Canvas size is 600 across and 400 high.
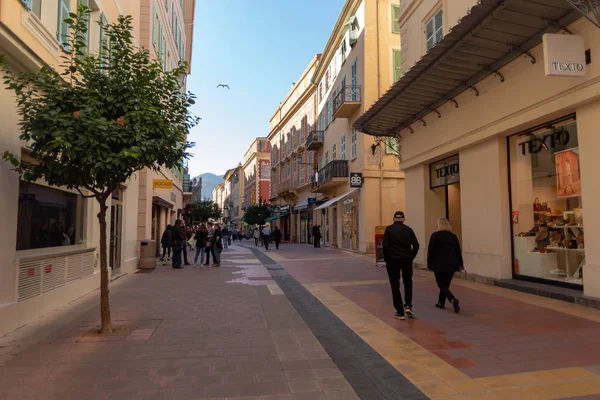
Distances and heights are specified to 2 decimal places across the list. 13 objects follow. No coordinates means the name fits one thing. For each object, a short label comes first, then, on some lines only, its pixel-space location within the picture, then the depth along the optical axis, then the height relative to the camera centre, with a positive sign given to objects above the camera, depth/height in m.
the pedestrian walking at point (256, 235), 33.92 -0.53
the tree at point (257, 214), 45.69 +1.53
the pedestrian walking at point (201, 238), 15.75 -0.34
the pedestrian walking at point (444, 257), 6.87 -0.49
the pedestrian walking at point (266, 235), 26.81 -0.43
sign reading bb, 21.39 +2.37
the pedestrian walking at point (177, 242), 15.01 -0.46
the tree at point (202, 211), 47.06 +1.99
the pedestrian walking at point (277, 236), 27.58 -0.52
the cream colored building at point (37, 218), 5.79 +0.22
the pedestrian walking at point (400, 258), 6.50 -0.47
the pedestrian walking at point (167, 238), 16.33 -0.34
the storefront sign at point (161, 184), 16.34 +1.76
